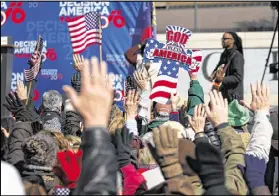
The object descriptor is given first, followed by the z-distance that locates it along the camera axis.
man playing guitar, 14.86
